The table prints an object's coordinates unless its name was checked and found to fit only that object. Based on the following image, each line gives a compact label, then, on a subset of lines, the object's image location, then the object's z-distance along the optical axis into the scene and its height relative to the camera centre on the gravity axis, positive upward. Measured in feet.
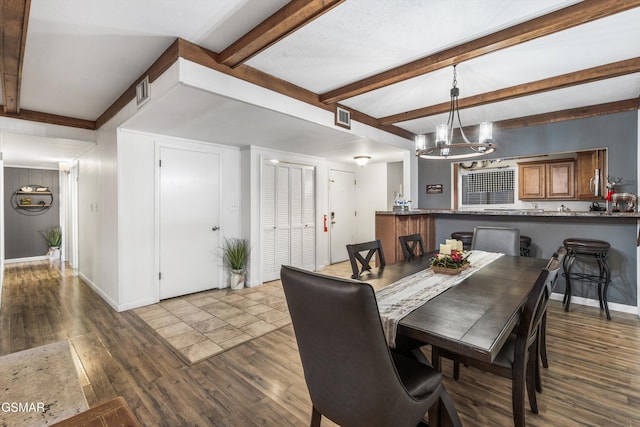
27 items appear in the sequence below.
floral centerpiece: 6.89 -1.27
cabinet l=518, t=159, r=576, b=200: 16.88 +1.73
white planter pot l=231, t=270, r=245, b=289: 14.24 -3.31
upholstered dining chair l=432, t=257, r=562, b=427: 4.75 -2.38
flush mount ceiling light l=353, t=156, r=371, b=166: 17.33 +2.91
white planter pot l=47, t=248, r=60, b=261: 22.22 -3.34
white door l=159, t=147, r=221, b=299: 12.71 -0.54
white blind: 18.40 +1.39
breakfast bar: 11.10 -0.84
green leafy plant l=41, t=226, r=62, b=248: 22.03 -2.00
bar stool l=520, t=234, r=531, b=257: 12.58 -1.49
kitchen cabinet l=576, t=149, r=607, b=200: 12.92 +1.84
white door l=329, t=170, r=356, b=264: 19.71 -0.12
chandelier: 8.34 +2.01
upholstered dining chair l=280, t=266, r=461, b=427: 3.23 -1.78
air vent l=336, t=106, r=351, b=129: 11.34 +3.55
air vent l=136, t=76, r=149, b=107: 8.50 +3.40
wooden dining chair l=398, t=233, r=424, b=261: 9.34 -1.10
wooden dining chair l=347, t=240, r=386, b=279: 7.23 -1.16
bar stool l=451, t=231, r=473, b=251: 13.88 -1.29
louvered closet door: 15.35 -0.43
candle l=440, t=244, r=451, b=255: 7.51 -1.02
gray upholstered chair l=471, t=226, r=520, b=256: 10.24 -1.07
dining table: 3.81 -1.59
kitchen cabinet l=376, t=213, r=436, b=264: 13.03 -0.90
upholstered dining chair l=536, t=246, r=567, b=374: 6.26 -3.07
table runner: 4.36 -1.53
